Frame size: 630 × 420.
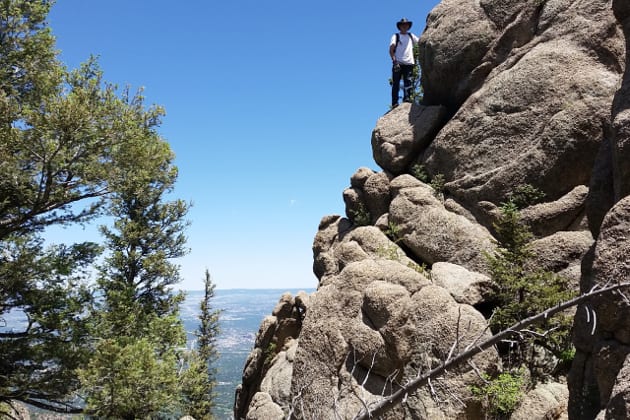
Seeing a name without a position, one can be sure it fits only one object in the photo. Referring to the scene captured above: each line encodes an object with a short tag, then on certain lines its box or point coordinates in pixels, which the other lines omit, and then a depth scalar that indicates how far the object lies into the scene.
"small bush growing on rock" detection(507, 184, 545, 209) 17.11
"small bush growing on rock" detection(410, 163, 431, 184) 21.30
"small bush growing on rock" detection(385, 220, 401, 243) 19.64
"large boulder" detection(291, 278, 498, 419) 11.77
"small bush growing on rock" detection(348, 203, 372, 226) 23.07
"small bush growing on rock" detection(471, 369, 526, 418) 11.06
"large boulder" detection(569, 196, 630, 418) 7.26
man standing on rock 23.70
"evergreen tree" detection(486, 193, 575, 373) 12.25
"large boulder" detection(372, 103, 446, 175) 22.17
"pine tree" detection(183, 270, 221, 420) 34.94
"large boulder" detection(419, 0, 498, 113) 21.00
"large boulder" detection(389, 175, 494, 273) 17.22
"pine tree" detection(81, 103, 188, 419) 12.65
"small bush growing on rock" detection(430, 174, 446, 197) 20.28
